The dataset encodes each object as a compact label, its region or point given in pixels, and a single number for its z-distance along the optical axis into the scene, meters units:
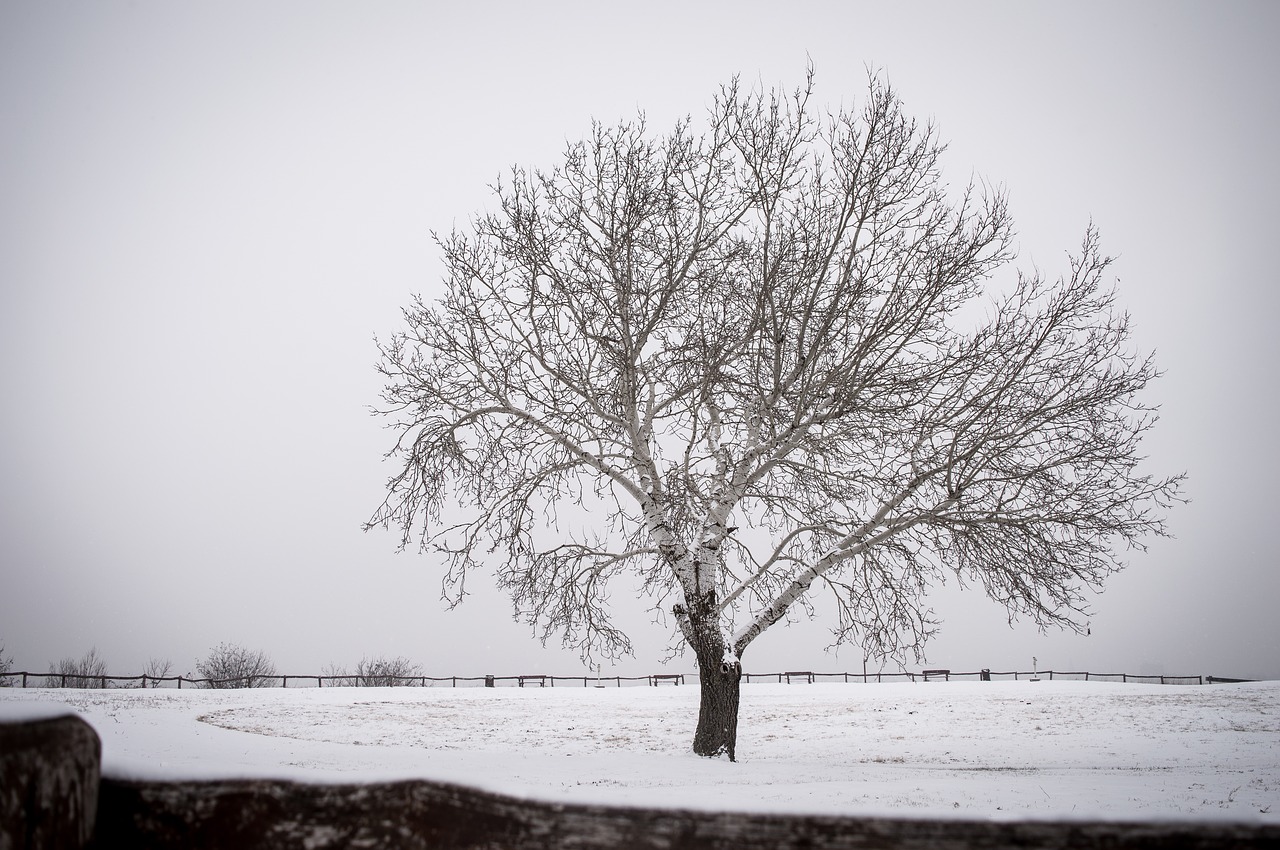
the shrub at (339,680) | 45.06
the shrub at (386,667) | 71.06
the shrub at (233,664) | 66.12
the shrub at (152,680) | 37.04
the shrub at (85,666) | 62.74
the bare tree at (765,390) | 10.61
